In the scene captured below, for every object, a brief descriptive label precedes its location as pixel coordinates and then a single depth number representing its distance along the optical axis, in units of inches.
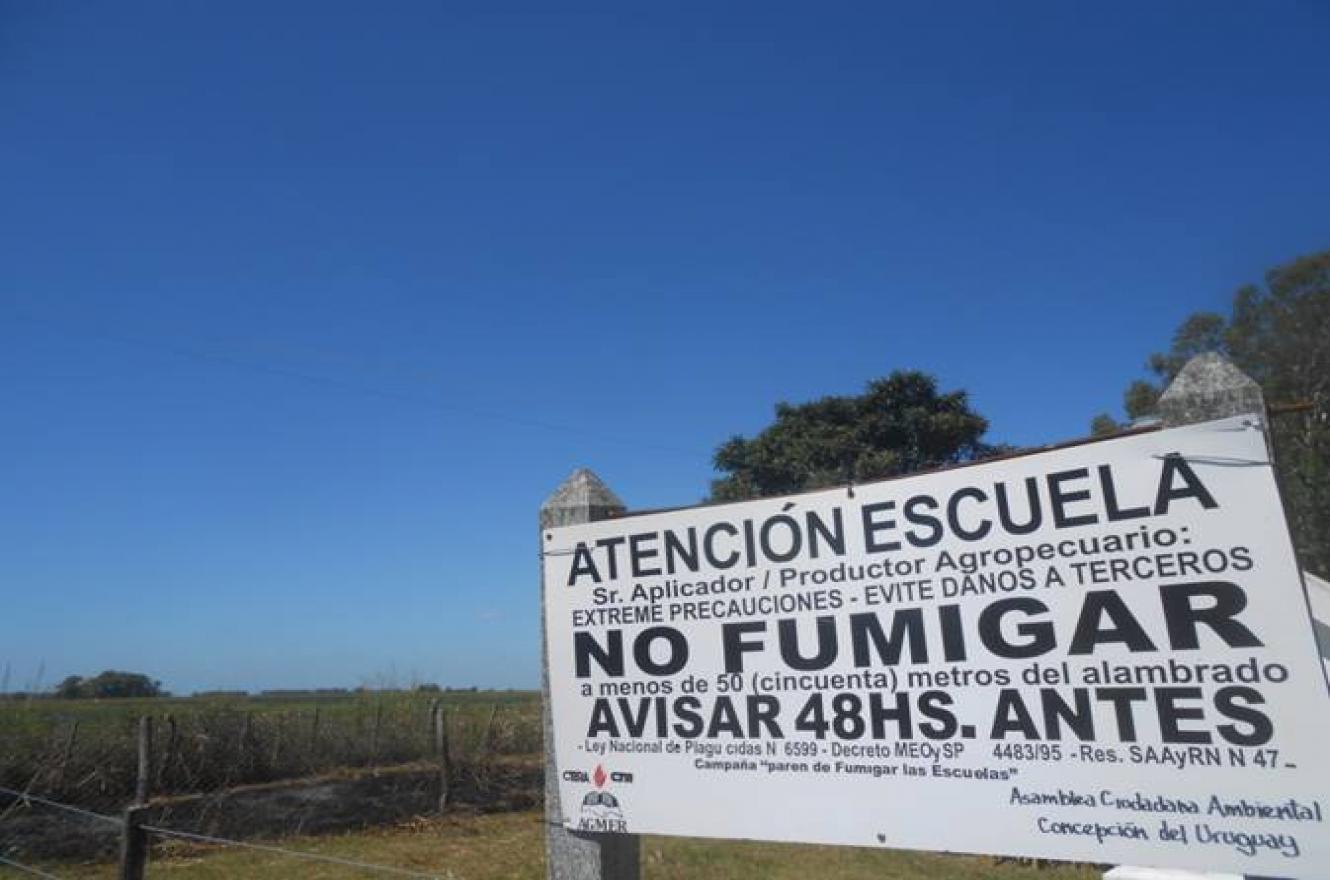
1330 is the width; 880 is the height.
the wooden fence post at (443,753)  608.6
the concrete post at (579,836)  136.8
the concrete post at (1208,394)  99.6
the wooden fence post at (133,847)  173.5
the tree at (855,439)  942.4
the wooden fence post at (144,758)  444.6
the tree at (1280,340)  956.6
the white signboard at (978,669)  95.6
